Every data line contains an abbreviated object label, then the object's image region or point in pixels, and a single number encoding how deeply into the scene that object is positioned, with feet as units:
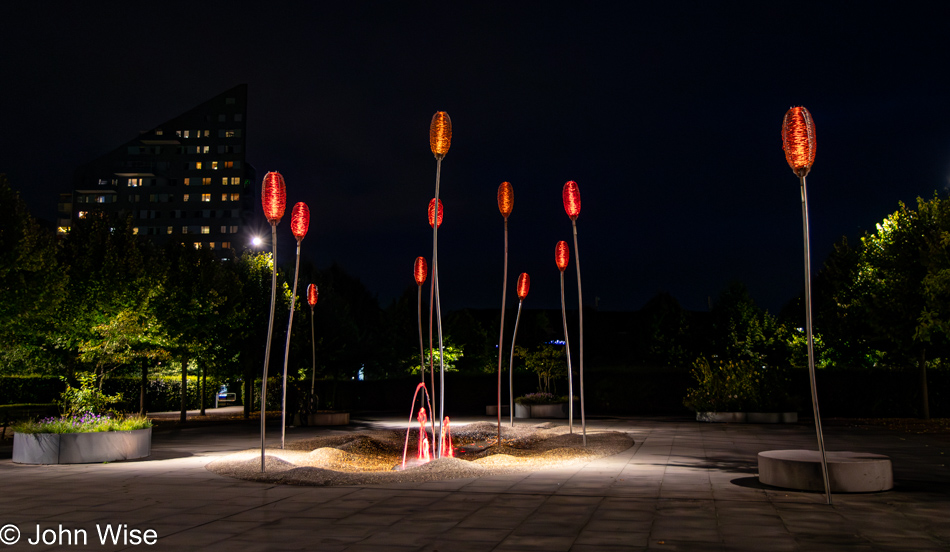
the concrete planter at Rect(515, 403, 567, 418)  85.81
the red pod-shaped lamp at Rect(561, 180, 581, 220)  45.75
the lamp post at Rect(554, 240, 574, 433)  51.06
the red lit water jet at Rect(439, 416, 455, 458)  45.09
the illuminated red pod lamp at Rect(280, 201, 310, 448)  43.42
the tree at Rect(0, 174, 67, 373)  56.80
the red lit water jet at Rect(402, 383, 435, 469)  43.65
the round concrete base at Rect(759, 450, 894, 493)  27.25
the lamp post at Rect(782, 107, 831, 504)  27.71
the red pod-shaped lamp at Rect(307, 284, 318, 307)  65.92
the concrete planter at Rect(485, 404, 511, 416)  91.96
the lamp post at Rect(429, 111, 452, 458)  38.17
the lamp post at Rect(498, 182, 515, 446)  46.52
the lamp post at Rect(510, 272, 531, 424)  60.03
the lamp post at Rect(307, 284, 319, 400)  65.92
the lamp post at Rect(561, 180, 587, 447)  45.75
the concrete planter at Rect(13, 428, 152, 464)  38.68
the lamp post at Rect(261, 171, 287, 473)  36.88
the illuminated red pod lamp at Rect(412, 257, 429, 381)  53.72
